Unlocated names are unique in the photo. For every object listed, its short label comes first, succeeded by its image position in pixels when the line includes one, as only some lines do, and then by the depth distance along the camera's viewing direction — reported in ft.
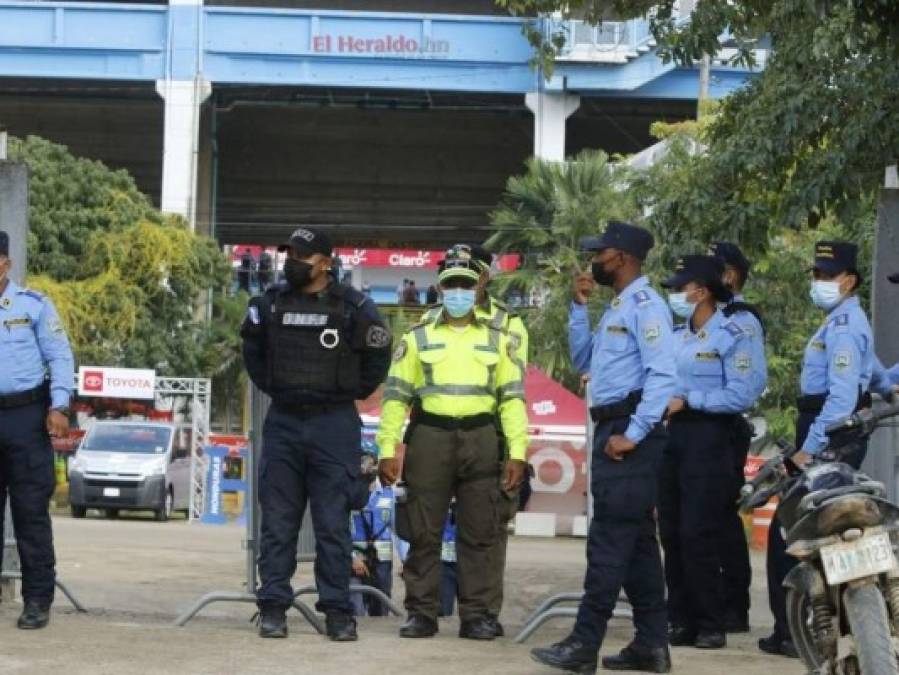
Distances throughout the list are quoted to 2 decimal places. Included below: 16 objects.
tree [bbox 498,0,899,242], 47.67
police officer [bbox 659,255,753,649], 33.53
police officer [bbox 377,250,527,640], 32.89
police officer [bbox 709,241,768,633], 34.04
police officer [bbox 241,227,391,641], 32.27
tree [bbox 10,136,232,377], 139.33
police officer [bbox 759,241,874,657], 30.89
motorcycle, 22.56
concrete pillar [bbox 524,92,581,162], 158.30
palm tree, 117.39
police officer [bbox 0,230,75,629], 32.78
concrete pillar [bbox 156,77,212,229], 158.10
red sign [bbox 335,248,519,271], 189.98
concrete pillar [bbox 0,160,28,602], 37.11
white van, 110.42
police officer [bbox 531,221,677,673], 28.25
